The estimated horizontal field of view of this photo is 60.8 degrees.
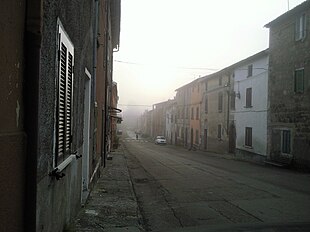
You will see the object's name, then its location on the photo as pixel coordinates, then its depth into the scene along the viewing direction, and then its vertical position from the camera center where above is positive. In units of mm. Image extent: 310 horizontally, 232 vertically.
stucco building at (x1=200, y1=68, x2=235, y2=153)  22920 +1397
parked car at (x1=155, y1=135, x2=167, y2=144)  42253 -2673
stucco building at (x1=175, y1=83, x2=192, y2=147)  36066 +1441
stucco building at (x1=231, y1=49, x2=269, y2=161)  17558 +1479
